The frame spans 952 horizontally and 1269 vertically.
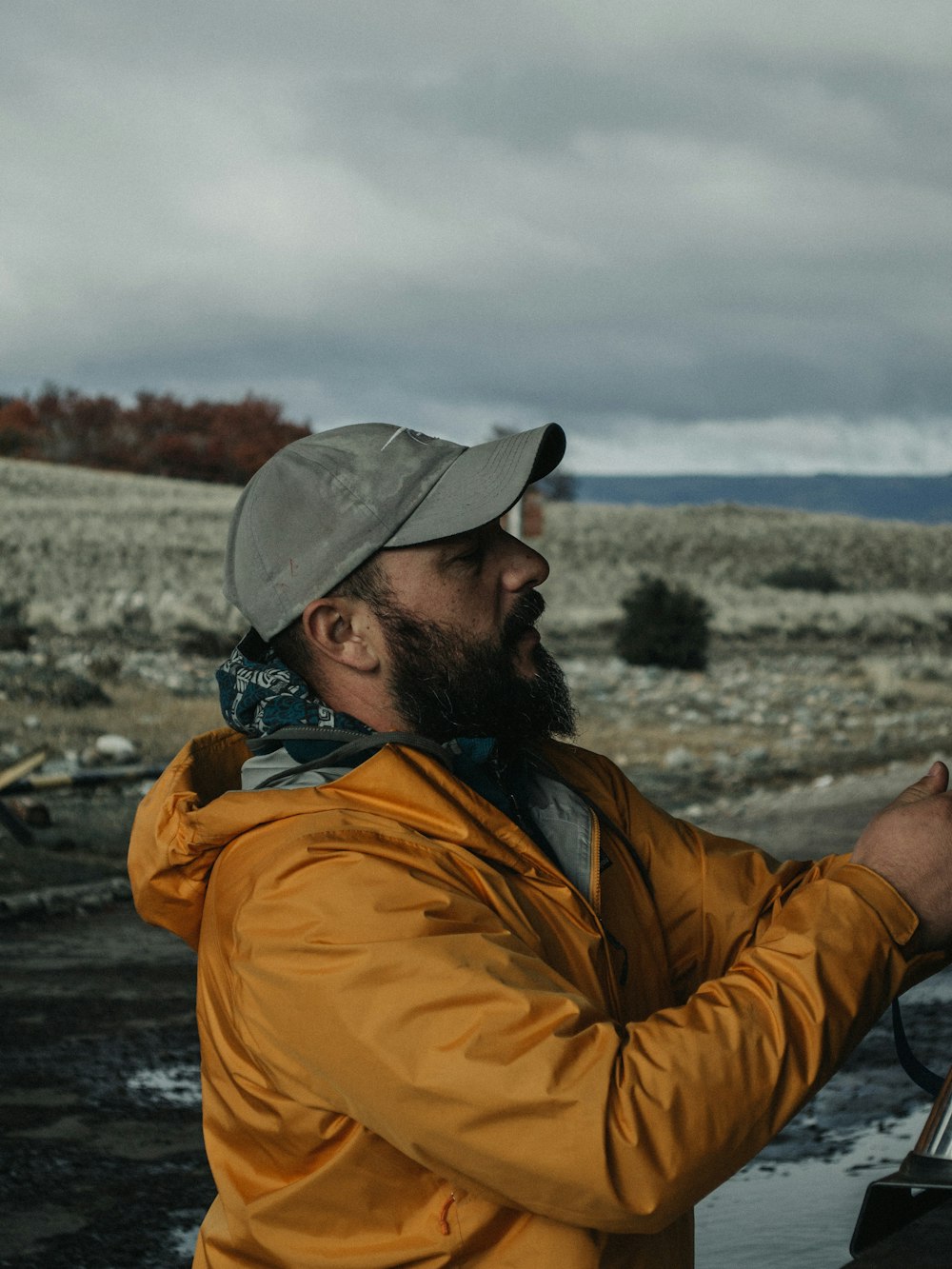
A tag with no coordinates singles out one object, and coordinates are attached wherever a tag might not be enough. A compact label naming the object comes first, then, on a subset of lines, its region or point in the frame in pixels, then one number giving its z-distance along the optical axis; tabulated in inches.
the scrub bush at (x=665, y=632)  725.9
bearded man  55.4
